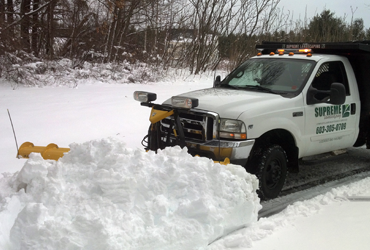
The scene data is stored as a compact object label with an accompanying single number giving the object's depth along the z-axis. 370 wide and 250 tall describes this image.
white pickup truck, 4.40
